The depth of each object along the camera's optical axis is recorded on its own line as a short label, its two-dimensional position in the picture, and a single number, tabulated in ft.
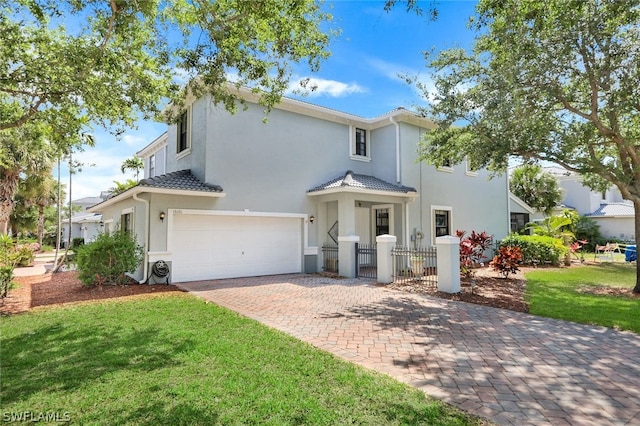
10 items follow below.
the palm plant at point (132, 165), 110.46
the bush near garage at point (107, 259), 36.29
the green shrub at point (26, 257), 62.40
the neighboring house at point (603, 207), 96.73
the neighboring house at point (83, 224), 117.86
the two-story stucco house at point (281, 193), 41.63
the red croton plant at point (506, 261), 41.42
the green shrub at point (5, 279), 31.49
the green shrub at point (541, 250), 57.82
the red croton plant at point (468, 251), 39.50
